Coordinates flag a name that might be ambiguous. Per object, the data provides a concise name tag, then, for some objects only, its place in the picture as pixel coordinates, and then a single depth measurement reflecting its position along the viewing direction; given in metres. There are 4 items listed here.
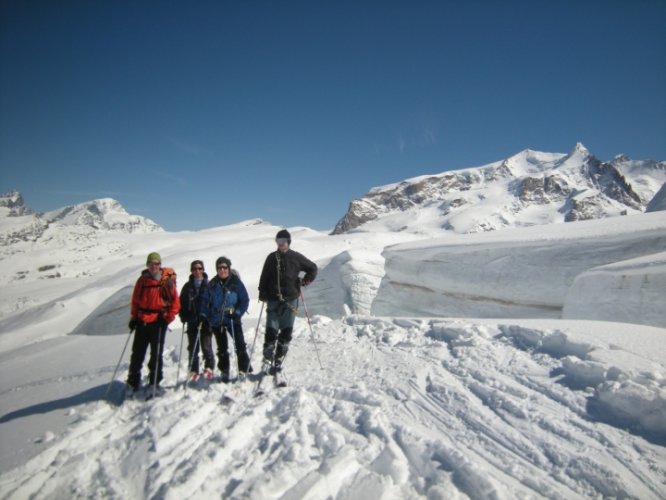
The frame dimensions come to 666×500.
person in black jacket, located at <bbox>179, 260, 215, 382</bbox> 4.72
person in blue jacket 4.67
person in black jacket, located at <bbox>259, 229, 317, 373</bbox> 4.62
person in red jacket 4.41
